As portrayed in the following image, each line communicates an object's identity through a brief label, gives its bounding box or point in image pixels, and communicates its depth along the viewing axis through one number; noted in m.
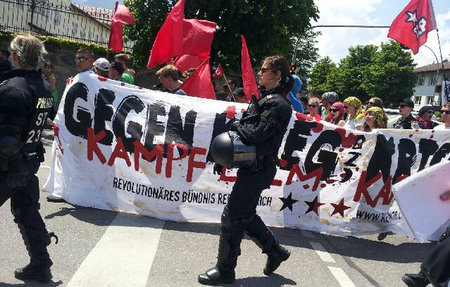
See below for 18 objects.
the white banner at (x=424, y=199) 4.52
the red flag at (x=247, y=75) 6.68
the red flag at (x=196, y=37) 8.53
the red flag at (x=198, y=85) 7.31
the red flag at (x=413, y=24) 10.07
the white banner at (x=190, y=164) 5.79
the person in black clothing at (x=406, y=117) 7.65
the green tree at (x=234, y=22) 15.40
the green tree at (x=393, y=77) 68.69
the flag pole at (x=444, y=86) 16.45
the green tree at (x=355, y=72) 76.12
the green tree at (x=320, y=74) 87.50
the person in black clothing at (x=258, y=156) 3.86
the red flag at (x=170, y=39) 8.04
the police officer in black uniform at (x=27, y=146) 3.45
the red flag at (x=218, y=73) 13.40
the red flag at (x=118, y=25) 10.84
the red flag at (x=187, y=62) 9.57
